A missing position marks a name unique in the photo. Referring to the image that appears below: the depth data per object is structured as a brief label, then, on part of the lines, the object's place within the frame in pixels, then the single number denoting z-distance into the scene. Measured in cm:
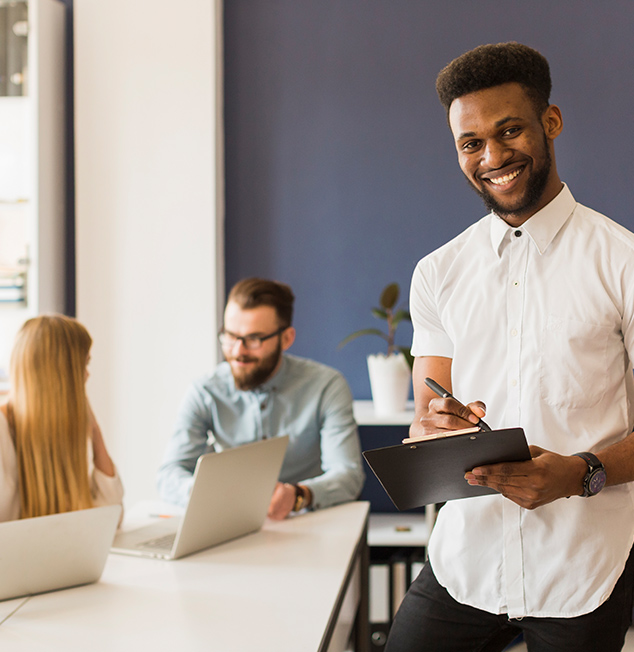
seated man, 241
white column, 325
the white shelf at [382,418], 288
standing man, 125
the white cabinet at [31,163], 319
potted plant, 297
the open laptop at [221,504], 165
